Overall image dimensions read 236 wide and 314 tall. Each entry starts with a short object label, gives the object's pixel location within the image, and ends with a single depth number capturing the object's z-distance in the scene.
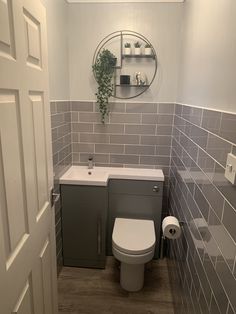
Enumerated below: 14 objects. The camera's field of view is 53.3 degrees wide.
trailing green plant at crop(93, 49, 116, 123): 2.13
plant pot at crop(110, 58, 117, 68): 2.15
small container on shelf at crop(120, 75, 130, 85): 2.17
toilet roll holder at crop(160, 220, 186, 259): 1.60
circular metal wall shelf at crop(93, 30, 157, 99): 2.15
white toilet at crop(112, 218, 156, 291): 1.78
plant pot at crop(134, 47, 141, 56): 2.12
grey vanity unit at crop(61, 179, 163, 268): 2.12
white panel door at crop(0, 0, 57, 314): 0.80
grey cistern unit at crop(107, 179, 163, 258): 2.21
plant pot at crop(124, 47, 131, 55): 2.13
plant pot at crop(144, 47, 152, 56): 2.13
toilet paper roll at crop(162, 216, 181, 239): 1.63
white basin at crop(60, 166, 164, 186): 2.07
